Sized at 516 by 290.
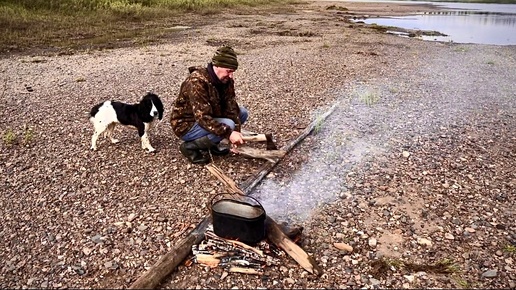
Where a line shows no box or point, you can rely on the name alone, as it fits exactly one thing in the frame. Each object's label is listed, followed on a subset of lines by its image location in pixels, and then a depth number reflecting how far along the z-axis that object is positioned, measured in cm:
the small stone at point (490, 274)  363
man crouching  490
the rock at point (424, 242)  405
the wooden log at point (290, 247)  361
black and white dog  573
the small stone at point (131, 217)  439
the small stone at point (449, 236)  417
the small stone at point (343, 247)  395
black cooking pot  367
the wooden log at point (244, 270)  358
